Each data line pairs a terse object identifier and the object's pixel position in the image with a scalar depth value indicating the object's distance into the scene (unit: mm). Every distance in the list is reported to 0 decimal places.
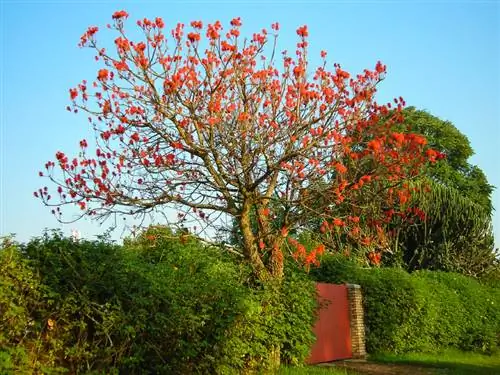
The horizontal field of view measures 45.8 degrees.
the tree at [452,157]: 31766
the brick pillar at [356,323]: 16297
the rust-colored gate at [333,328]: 14633
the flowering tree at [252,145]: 10836
